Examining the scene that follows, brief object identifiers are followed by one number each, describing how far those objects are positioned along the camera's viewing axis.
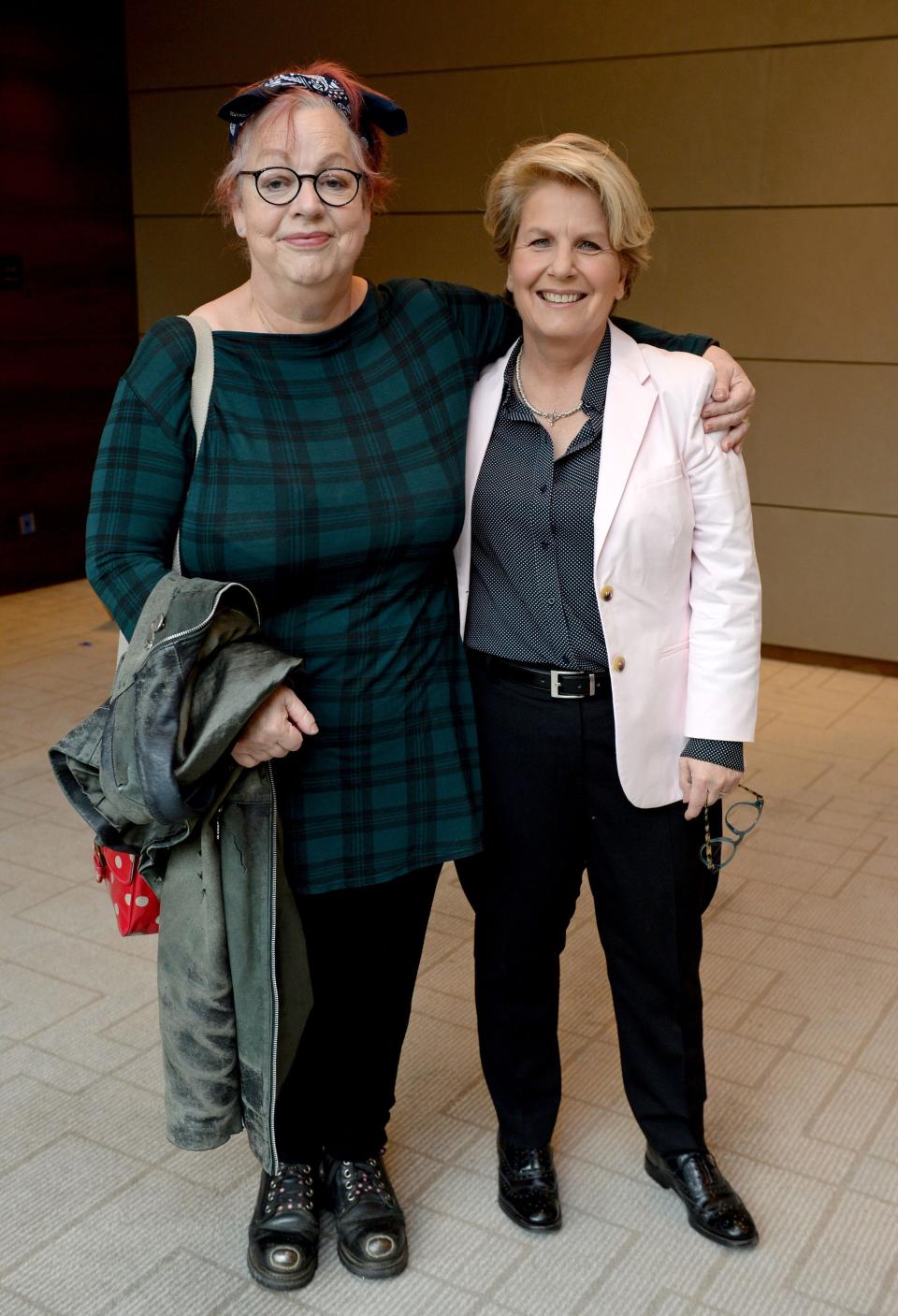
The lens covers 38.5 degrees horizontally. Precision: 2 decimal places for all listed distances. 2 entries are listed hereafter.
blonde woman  1.86
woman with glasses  1.72
